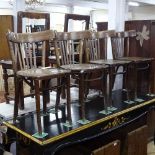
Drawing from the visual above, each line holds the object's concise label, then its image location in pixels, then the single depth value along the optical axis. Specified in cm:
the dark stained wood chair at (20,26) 327
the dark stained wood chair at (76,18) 409
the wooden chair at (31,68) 237
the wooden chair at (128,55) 349
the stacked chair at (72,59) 272
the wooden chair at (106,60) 314
